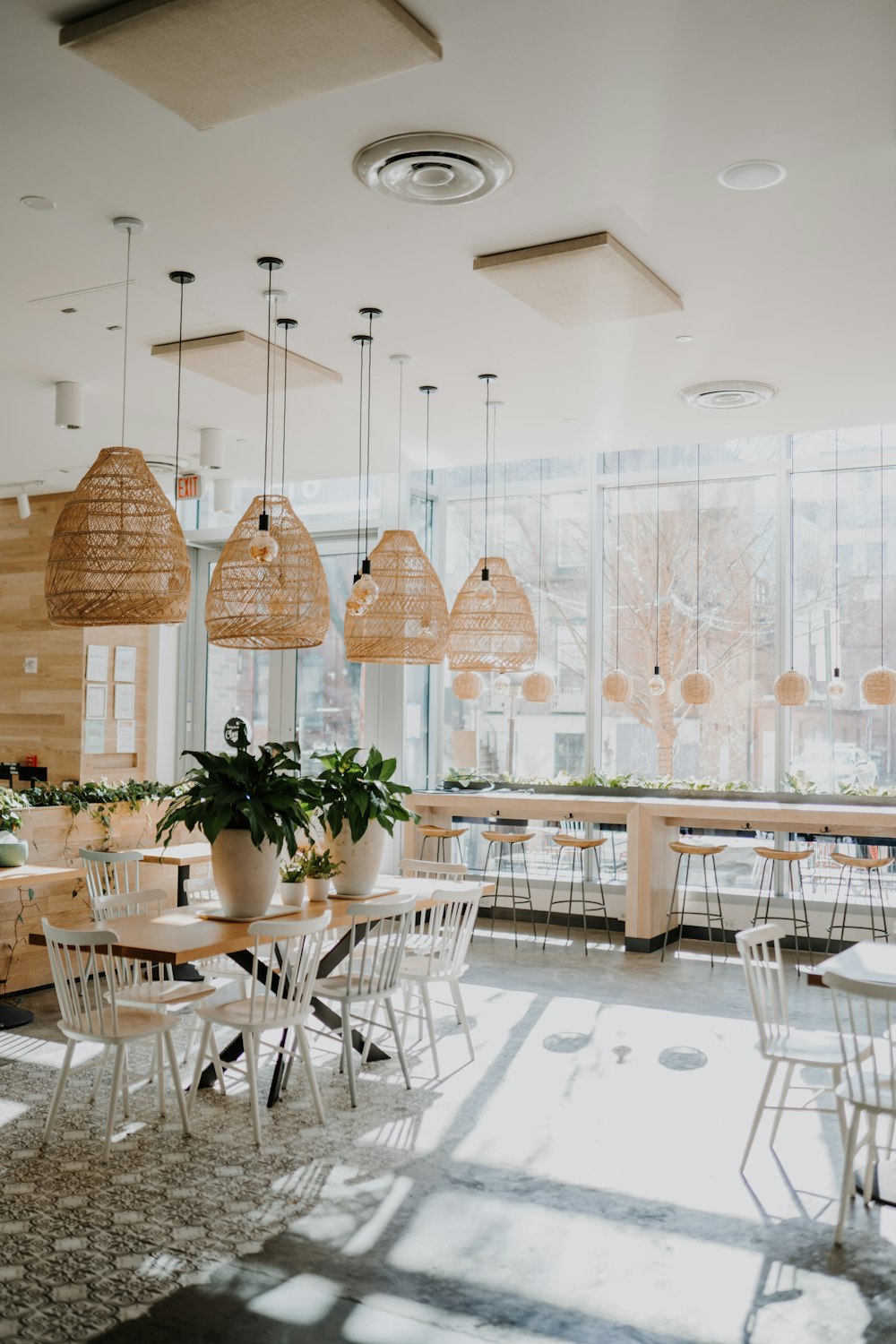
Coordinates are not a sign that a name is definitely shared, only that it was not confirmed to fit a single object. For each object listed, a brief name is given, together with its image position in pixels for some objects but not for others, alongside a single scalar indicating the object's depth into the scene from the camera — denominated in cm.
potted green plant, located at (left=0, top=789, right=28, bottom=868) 645
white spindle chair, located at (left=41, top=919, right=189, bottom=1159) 438
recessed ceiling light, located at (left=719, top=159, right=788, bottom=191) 396
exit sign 908
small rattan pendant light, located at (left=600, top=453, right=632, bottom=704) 952
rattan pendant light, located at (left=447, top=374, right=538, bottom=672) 639
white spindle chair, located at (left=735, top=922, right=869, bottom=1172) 418
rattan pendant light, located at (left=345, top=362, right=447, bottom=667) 593
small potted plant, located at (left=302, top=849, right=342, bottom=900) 568
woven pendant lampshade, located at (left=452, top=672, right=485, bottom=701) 1022
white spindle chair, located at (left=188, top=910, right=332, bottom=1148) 458
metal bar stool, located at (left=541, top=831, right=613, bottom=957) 884
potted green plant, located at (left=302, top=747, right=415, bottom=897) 573
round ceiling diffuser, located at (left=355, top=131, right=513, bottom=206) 382
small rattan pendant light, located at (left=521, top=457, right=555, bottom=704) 998
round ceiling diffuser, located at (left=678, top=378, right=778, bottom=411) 664
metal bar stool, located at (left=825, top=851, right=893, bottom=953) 787
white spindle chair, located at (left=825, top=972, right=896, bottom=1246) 362
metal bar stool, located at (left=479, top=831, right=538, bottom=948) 899
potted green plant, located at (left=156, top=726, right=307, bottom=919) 511
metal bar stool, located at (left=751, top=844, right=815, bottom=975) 823
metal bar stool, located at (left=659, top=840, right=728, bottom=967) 847
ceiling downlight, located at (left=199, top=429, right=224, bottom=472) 779
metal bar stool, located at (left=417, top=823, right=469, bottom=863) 920
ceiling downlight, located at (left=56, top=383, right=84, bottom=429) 668
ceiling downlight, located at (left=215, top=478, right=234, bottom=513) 920
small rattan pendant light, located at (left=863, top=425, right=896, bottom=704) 849
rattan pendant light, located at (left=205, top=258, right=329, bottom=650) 523
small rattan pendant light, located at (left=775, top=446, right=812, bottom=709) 885
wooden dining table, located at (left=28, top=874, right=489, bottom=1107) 446
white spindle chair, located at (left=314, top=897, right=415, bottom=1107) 505
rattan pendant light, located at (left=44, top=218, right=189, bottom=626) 446
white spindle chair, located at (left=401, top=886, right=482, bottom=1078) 552
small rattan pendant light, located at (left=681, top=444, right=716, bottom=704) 914
